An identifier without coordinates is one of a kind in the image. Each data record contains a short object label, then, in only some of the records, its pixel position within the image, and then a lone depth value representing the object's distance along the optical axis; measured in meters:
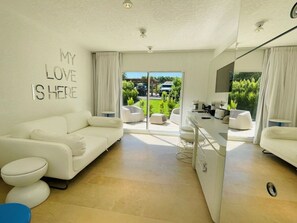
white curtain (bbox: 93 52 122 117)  4.43
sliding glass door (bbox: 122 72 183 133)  4.52
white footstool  4.80
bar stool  2.66
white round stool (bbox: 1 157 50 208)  1.58
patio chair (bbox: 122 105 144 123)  4.86
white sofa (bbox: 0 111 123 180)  1.86
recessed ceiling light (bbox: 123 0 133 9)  1.84
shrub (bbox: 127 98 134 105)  4.82
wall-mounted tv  2.73
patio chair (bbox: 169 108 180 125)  4.66
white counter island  1.38
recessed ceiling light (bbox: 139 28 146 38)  2.74
